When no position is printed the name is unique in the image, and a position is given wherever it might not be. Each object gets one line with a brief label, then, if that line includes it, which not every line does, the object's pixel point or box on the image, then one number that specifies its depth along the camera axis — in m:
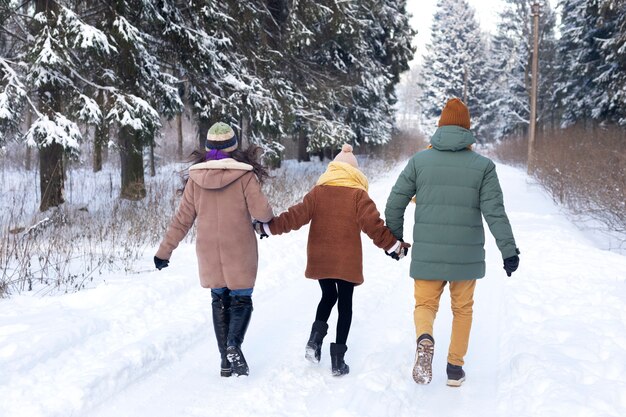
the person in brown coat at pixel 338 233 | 3.72
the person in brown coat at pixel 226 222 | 3.63
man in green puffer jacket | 3.46
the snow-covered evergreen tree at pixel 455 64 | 52.47
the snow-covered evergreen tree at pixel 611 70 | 14.71
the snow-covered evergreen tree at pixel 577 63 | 22.61
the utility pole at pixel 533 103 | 21.81
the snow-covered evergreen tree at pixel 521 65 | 35.91
